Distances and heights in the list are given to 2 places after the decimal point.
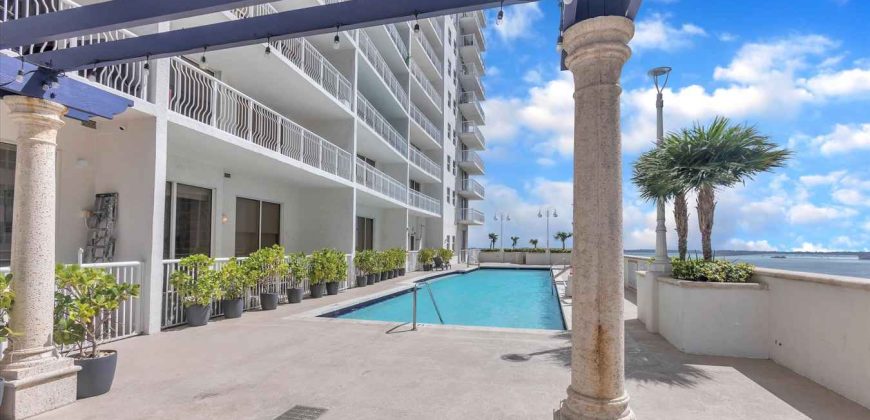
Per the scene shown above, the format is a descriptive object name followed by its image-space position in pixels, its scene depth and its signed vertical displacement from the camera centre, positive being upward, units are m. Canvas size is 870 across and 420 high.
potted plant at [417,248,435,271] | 23.84 -1.51
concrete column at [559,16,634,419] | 2.70 +0.00
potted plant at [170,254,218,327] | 7.59 -1.01
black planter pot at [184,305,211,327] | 7.69 -1.51
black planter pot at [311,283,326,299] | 12.04 -1.68
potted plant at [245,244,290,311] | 9.21 -0.88
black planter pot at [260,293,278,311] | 9.67 -1.58
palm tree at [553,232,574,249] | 48.49 -0.57
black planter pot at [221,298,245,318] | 8.62 -1.54
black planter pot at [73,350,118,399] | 4.20 -1.43
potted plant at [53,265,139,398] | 4.17 -0.85
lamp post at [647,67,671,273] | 7.64 +0.21
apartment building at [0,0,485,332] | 7.15 +1.65
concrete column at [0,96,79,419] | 3.83 -0.35
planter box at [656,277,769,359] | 5.85 -1.18
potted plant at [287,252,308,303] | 10.89 -1.14
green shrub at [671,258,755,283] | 6.18 -0.56
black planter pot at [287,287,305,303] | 10.85 -1.61
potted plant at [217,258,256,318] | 8.38 -1.12
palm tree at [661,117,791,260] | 6.67 +1.13
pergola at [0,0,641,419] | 2.74 +0.75
